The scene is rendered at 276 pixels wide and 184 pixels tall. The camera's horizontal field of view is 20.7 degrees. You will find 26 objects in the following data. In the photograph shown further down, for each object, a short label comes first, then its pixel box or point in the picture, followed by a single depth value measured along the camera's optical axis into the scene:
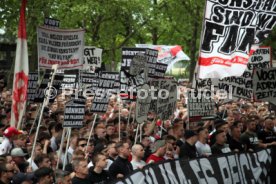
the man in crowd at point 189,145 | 12.97
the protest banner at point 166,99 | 16.30
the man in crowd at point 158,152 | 11.80
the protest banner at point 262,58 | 19.78
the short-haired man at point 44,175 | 9.76
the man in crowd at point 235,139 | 15.21
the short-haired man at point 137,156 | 11.51
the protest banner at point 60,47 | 14.50
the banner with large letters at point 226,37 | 12.36
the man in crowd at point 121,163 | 11.18
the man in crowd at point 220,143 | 13.63
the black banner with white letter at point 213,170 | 9.73
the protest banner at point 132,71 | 16.86
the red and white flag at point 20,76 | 13.45
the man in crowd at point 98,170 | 10.56
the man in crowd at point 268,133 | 17.41
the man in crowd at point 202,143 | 13.57
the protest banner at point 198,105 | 16.95
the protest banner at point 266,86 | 16.20
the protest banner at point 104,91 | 16.03
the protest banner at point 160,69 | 18.58
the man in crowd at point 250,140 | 15.35
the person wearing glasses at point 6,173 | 9.85
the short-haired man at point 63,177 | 9.91
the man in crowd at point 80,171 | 10.20
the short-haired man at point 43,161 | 11.01
